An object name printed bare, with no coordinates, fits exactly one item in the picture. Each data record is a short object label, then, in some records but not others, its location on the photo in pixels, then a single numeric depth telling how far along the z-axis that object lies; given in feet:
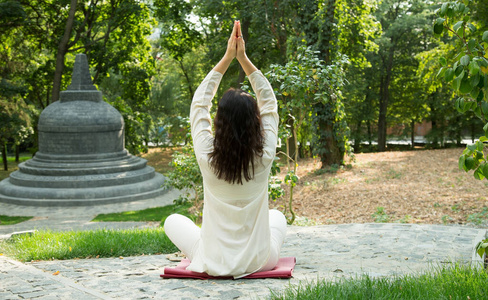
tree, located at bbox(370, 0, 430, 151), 87.81
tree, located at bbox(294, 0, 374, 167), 50.80
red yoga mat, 14.48
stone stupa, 48.88
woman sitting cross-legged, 13.47
